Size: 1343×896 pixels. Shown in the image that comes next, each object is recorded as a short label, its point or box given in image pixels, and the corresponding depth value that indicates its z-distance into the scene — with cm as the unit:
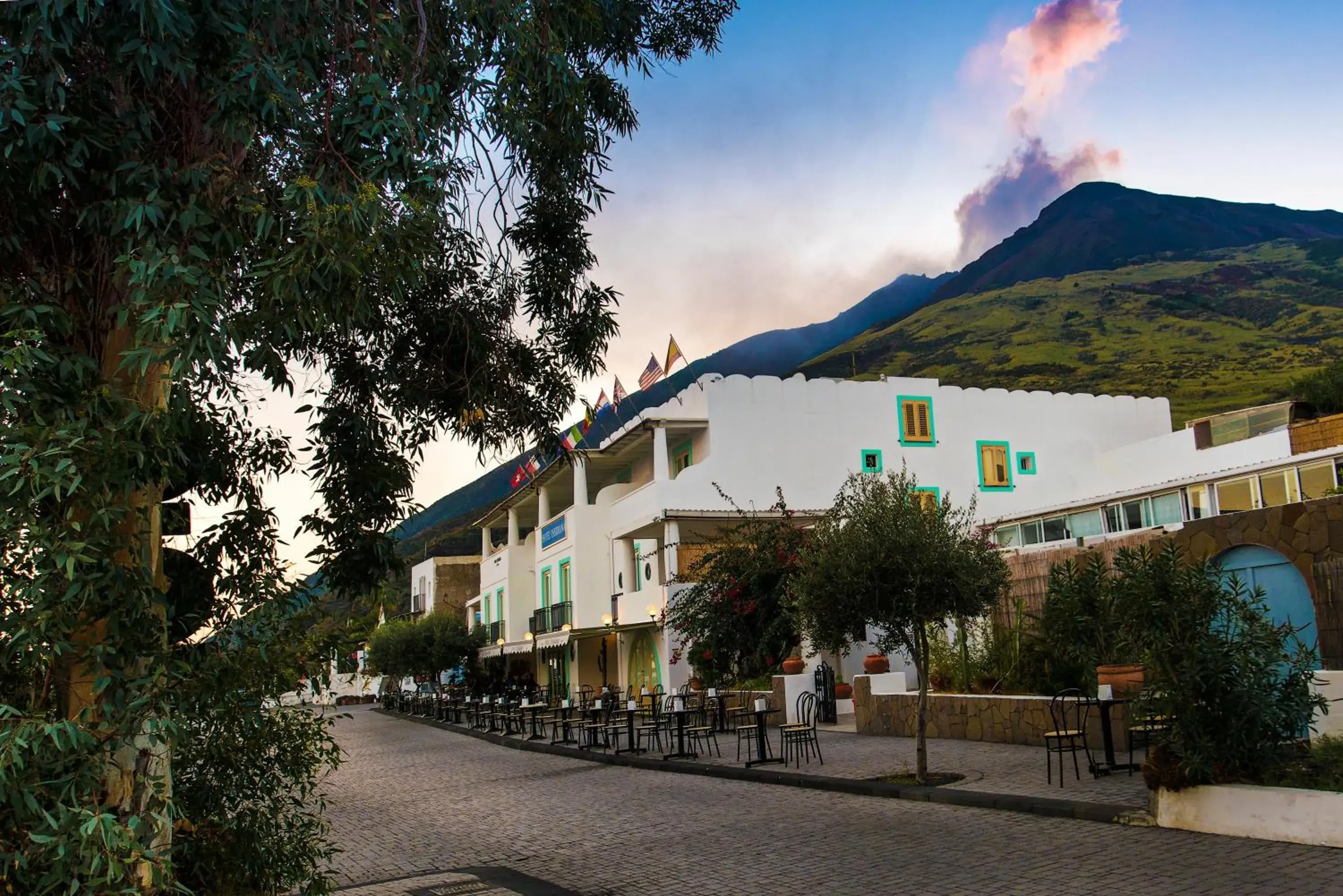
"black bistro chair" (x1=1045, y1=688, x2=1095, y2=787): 1150
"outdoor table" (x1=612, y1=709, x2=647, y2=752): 1959
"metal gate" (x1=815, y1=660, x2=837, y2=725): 2222
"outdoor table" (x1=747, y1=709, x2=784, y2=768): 1577
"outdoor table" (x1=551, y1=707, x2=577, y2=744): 2190
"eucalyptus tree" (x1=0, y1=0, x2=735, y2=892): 461
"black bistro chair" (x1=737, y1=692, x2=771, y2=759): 1700
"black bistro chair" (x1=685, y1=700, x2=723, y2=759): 1867
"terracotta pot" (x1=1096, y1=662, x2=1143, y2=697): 1338
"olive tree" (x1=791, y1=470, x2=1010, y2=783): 1277
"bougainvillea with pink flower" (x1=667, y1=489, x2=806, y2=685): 2425
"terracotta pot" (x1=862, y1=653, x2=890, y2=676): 2031
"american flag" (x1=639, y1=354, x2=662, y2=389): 2931
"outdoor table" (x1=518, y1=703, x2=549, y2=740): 2564
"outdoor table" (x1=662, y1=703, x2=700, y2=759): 1777
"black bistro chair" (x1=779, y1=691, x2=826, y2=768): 1499
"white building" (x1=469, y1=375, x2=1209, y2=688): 3117
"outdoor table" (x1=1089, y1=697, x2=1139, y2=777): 1158
